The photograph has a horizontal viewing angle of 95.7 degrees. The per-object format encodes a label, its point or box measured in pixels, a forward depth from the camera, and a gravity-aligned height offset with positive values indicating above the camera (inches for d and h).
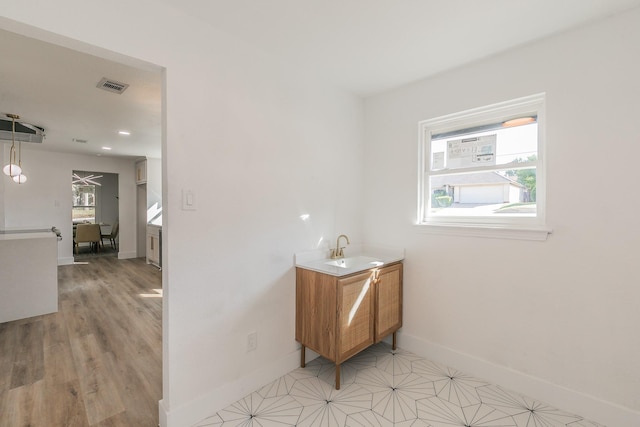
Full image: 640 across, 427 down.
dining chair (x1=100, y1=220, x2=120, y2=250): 302.4 -28.3
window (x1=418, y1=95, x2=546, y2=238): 82.0 +13.7
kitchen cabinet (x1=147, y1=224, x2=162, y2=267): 238.9 -29.5
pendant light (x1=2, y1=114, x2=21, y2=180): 149.7 +21.8
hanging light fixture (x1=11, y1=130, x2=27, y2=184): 161.5 +18.2
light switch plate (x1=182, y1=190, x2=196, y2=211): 67.8 +2.4
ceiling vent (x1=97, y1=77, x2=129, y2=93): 102.3 +45.6
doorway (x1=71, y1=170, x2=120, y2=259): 362.3 +11.8
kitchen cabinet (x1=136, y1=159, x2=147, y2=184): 258.9 +35.7
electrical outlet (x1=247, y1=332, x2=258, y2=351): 81.2 -36.9
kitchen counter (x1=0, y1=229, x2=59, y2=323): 134.4 -31.2
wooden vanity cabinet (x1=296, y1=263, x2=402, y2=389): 81.9 -30.4
